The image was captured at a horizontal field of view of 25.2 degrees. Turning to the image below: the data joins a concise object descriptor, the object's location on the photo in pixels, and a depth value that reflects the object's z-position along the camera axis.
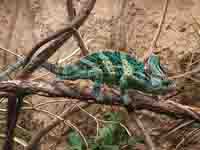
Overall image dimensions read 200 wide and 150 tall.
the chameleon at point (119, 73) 1.25
